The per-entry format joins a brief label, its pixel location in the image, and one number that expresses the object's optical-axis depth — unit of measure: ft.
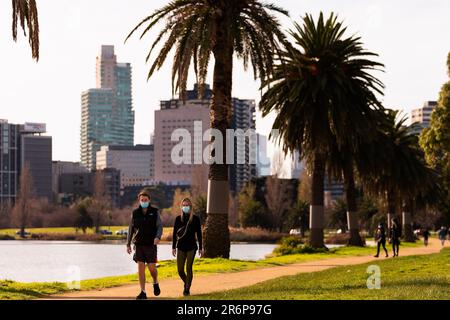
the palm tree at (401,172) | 224.94
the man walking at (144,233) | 59.72
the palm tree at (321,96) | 150.00
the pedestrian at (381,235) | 141.49
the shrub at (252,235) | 361.90
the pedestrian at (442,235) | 243.60
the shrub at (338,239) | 308.11
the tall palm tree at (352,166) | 180.45
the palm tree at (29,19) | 76.07
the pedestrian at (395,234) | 140.26
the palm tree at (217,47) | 114.93
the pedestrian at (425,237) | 238.76
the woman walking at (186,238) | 64.34
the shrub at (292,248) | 154.81
